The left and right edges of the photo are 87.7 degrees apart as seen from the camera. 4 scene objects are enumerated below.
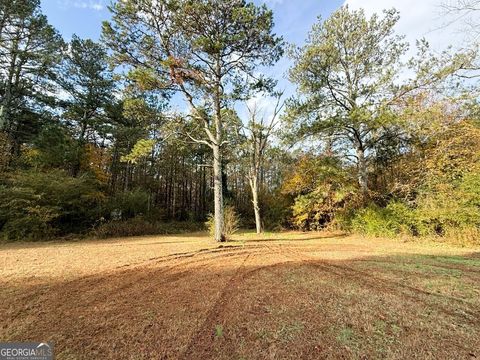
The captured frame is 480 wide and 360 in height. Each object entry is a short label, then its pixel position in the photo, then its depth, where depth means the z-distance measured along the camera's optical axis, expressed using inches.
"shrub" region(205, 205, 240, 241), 469.0
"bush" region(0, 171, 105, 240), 429.4
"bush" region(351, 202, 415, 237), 426.3
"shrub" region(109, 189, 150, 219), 635.5
